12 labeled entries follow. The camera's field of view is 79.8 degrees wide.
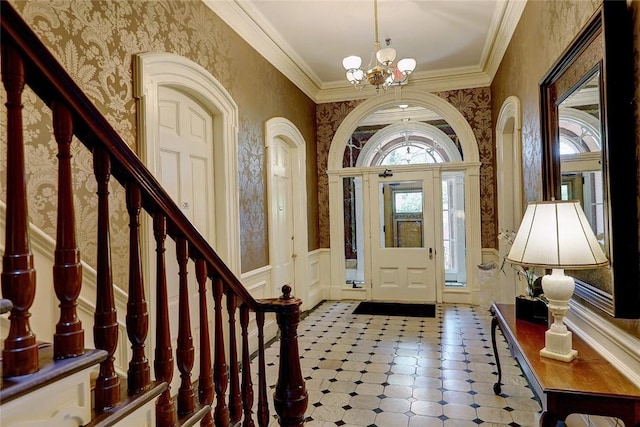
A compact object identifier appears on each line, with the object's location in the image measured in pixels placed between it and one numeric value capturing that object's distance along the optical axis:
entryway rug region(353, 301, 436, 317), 5.09
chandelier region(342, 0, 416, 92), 3.47
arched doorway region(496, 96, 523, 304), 4.11
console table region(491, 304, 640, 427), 1.45
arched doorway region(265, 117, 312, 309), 4.39
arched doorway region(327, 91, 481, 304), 5.43
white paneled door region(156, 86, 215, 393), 2.83
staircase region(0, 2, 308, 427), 0.84
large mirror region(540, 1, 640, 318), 1.61
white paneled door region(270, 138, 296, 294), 4.54
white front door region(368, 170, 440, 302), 5.70
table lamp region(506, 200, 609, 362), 1.67
